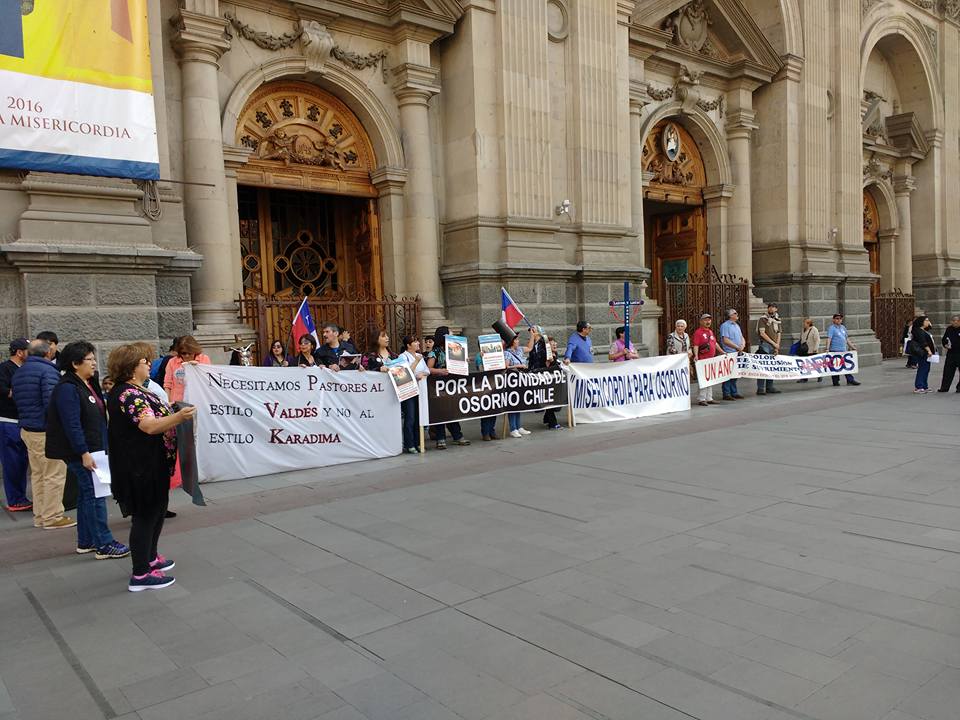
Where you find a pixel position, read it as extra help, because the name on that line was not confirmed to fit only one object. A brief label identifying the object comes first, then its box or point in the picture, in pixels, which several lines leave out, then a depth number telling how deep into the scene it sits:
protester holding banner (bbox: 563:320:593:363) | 12.91
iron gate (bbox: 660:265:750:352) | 18.16
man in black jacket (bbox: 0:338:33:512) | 7.46
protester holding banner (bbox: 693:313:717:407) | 14.50
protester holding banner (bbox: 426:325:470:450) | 10.73
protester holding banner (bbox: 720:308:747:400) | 15.12
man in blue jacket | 6.67
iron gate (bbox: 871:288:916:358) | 25.69
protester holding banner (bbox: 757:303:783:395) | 16.64
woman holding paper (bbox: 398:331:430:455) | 10.32
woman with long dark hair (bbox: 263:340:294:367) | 10.66
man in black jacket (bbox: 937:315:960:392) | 15.04
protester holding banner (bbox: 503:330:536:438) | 11.46
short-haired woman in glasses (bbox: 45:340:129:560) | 5.74
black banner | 10.59
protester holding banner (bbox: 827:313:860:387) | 18.27
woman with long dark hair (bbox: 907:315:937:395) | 15.48
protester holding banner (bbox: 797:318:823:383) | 17.88
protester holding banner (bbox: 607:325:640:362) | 13.87
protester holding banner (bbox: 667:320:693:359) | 14.65
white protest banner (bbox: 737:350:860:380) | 15.45
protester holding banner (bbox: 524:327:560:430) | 12.27
